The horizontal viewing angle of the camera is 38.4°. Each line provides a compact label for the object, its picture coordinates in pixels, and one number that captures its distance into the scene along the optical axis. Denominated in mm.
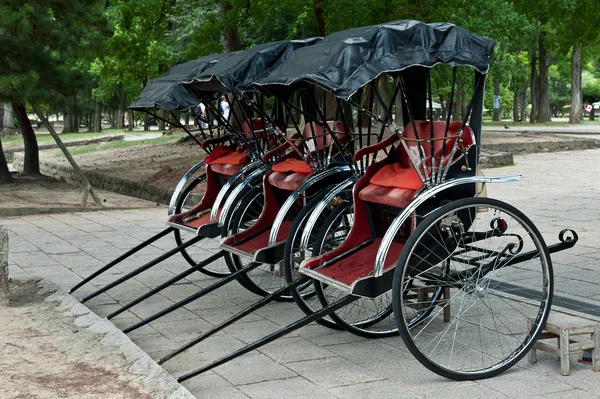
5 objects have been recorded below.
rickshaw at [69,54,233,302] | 6922
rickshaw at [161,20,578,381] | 4641
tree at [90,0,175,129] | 17250
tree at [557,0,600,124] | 17688
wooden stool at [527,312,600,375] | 4586
